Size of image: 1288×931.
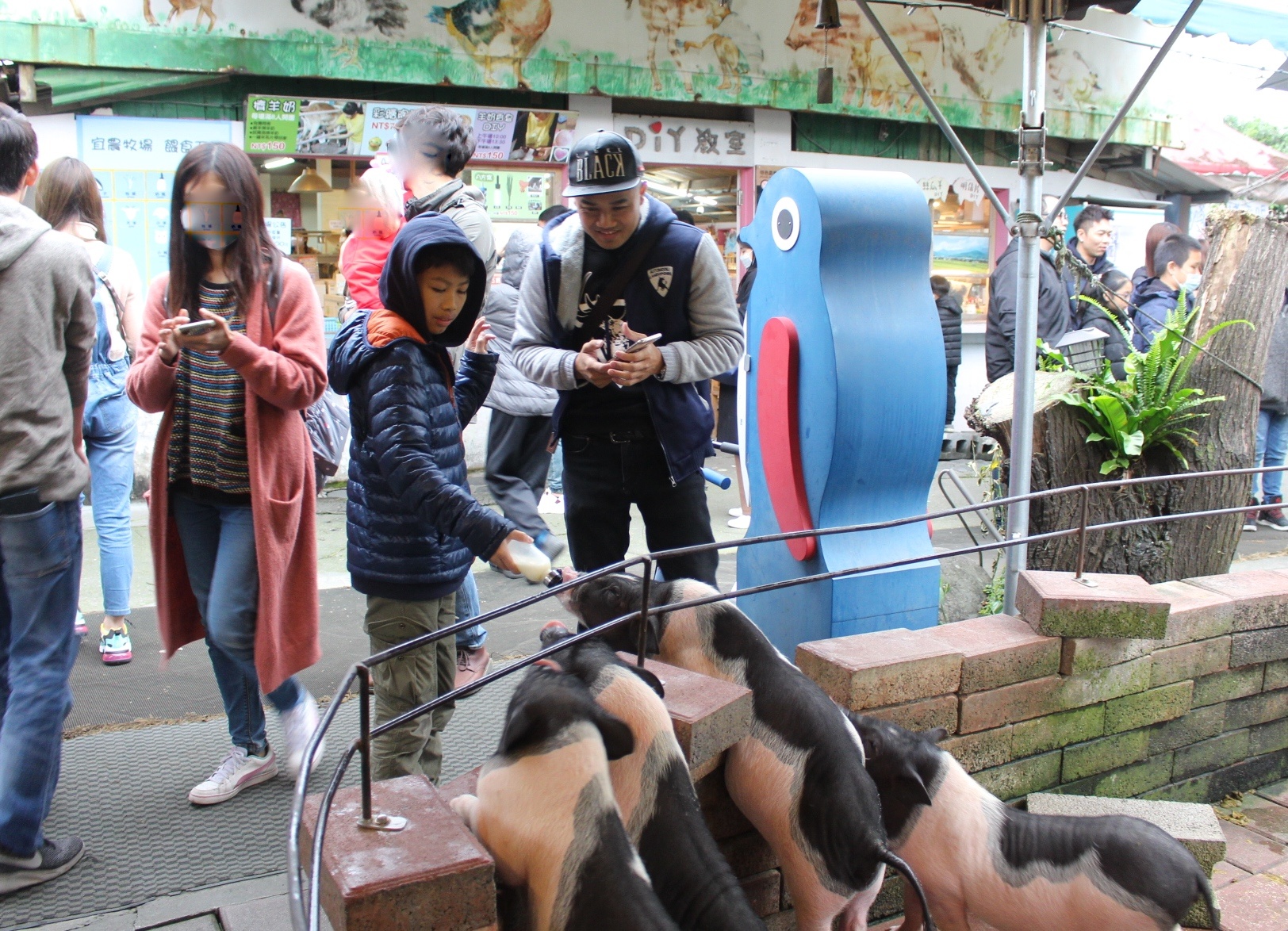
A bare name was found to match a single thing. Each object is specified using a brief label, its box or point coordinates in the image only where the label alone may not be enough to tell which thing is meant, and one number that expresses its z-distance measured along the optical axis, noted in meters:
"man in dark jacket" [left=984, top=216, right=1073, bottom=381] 6.31
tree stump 4.57
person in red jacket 4.21
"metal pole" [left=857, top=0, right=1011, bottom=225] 3.91
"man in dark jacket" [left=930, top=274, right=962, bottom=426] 9.48
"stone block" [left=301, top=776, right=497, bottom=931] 1.62
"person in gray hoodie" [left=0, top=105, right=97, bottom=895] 2.64
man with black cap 3.26
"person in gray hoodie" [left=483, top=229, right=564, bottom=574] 5.35
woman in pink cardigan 2.90
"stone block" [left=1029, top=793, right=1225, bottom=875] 2.79
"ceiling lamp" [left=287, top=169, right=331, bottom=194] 8.53
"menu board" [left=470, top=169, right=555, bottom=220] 9.24
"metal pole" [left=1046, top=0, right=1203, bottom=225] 3.51
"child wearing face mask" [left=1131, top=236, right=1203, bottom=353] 7.10
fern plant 4.50
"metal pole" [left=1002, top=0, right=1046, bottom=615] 3.78
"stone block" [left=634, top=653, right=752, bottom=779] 2.09
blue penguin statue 3.52
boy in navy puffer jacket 2.61
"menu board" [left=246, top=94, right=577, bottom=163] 8.14
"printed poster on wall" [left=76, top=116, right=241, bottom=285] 7.60
